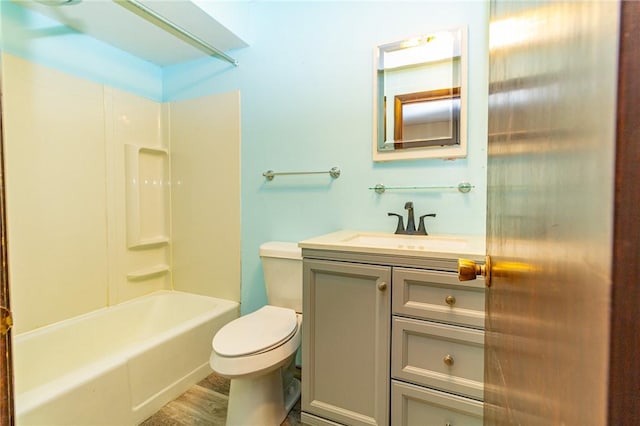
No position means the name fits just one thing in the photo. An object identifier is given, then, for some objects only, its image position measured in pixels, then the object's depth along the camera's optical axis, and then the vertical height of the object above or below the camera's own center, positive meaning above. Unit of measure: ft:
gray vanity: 3.61 -1.73
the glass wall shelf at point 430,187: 4.87 +0.28
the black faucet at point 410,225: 5.07 -0.37
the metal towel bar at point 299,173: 5.80 +0.61
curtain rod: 4.84 +3.18
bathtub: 4.00 -2.65
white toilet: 4.14 -2.08
